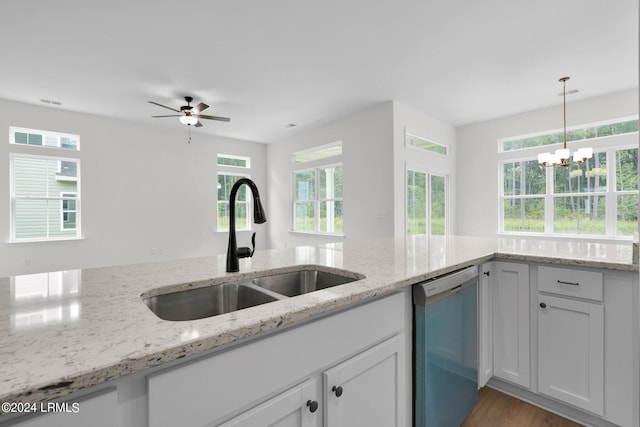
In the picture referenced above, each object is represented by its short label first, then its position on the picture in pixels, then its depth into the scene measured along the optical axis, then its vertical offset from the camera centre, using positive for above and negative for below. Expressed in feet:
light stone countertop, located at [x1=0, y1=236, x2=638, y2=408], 1.67 -0.85
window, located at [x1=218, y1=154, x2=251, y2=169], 22.68 +4.25
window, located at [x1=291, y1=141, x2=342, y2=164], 19.36 +4.32
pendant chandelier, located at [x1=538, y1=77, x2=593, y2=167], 12.45 +2.49
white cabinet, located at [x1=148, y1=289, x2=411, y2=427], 2.02 -1.40
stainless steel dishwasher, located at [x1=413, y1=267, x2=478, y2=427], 4.11 -2.13
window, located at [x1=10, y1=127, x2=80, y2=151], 15.47 +4.21
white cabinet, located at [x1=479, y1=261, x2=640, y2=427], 4.80 -2.29
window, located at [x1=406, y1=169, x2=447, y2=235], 17.03 +0.62
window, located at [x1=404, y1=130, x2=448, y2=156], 16.71 +4.31
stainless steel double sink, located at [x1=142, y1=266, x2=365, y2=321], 3.57 -1.08
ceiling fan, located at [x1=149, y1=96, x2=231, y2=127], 14.08 +4.86
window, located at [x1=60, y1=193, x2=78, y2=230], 16.71 +0.21
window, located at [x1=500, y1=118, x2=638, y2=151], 14.45 +4.27
